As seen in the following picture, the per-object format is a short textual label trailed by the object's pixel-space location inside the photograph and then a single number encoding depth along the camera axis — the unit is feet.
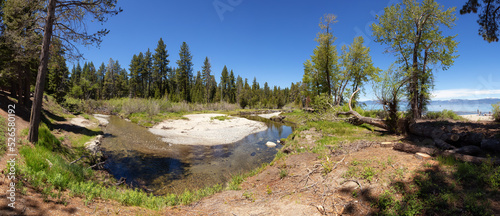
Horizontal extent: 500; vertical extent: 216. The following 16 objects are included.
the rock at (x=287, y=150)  30.46
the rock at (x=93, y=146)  33.10
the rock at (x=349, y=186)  14.73
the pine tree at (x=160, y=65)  156.67
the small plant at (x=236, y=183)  21.20
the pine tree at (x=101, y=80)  206.49
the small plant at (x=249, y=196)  16.92
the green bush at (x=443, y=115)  50.49
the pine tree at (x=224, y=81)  240.73
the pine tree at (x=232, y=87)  239.91
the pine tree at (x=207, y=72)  213.25
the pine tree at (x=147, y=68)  170.50
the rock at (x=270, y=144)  50.10
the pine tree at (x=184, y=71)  176.04
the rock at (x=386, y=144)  22.07
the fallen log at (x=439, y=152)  14.35
